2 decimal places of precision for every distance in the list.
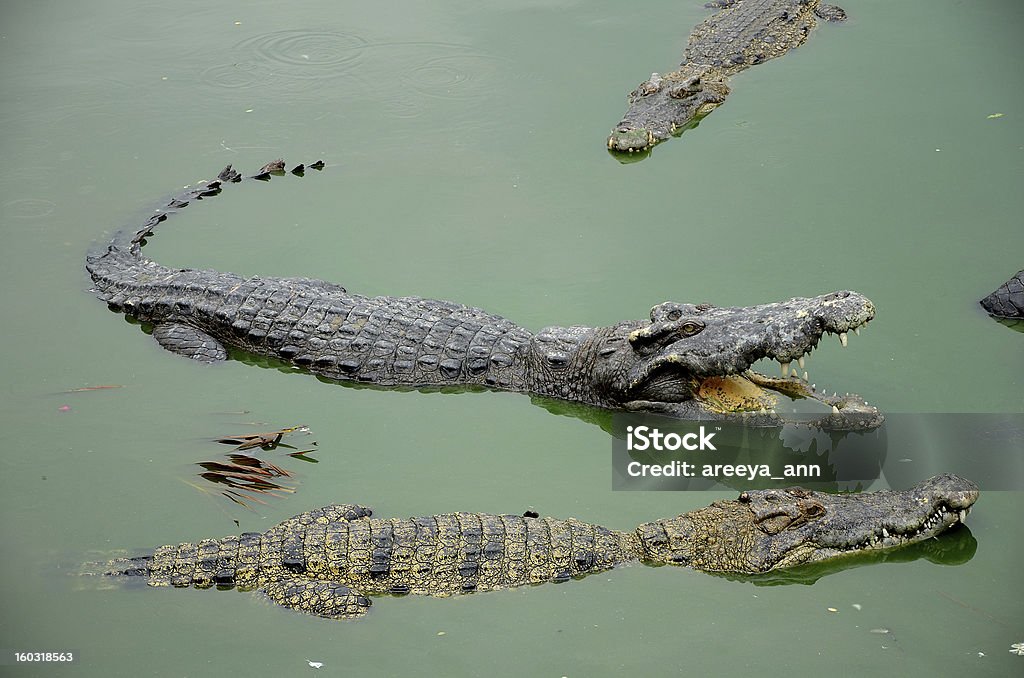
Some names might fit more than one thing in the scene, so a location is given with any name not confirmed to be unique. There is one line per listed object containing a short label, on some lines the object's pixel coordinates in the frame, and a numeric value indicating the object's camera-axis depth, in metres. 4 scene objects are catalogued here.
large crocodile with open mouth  12.96
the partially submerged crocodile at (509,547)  10.99
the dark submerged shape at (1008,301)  14.65
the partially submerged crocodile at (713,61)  19.65
